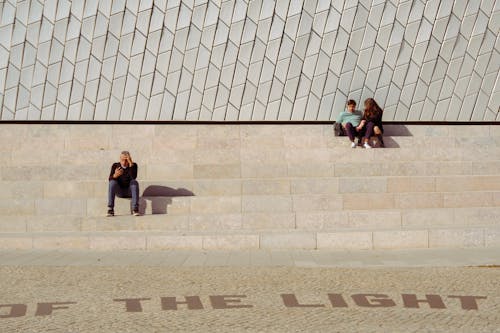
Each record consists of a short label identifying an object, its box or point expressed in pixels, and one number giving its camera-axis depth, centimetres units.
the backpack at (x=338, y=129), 1678
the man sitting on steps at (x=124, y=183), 1287
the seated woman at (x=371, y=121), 1599
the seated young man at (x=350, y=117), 1667
